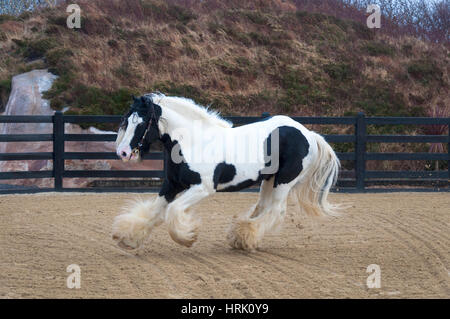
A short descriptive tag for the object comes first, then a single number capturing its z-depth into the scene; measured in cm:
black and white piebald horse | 1149
